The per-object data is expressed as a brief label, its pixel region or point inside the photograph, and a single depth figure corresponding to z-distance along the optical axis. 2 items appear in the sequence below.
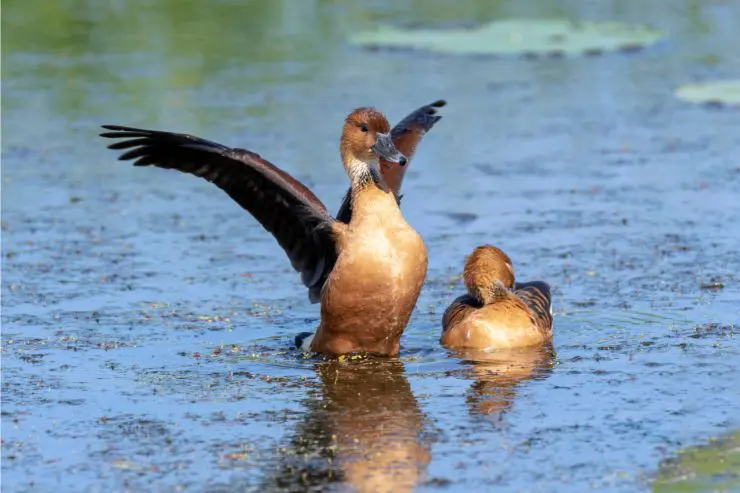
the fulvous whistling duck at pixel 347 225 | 17.16
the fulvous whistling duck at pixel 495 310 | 17.81
